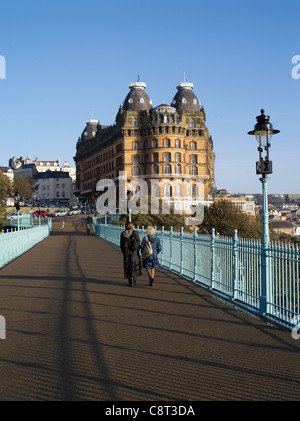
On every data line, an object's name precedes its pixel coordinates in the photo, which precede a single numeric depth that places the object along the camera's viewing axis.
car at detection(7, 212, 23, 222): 71.04
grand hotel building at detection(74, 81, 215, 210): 86.38
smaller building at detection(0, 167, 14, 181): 181.00
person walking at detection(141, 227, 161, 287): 12.81
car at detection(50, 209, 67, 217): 91.19
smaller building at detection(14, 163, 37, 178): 172.75
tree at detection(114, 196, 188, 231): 58.94
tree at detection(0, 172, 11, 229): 86.38
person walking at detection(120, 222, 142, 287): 12.72
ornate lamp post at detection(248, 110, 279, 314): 8.89
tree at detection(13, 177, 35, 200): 129.05
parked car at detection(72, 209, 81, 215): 93.67
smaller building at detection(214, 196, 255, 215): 107.66
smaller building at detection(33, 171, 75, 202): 158.62
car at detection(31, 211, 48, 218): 85.26
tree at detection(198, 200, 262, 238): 62.86
